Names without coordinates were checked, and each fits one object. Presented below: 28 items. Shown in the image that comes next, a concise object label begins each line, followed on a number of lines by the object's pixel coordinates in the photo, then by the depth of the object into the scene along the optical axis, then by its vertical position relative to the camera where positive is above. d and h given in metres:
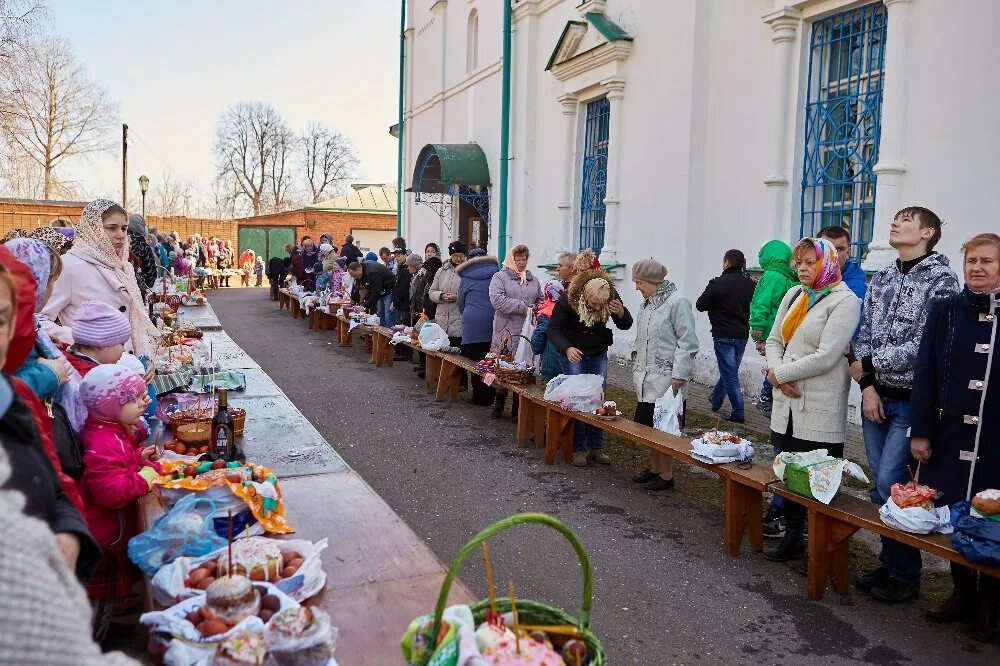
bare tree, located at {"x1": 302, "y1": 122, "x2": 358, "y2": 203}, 59.00 +6.83
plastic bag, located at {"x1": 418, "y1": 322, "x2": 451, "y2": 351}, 9.77 -0.93
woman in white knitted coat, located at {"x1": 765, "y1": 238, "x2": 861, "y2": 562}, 4.48 -0.53
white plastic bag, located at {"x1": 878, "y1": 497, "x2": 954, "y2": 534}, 3.67 -1.15
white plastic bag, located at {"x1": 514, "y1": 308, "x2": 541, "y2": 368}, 8.16 -0.93
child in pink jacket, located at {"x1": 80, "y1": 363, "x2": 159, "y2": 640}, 2.99 -0.86
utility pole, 31.52 +3.54
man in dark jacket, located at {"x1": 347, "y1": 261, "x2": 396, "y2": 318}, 13.20 -0.44
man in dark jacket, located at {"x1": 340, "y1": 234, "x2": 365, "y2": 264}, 17.34 +0.18
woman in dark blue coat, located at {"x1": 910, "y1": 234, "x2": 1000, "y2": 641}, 3.68 -0.62
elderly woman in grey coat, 6.05 -0.59
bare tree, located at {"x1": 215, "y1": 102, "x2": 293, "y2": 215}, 57.72 +6.68
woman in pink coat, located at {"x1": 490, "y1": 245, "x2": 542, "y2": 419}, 8.36 -0.36
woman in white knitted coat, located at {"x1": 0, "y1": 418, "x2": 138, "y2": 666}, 0.98 -0.46
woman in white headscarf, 4.90 -0.12
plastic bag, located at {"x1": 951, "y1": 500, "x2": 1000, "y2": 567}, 3.34 -1.13
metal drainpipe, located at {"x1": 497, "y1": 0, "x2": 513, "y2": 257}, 14.62 +2.49
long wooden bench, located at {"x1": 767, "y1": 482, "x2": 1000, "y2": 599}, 4.05 -1.38
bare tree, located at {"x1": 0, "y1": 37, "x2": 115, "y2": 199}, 37.59 +6.28
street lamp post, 30.45 +2.69
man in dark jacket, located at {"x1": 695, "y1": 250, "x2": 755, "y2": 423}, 8.28 -0.49
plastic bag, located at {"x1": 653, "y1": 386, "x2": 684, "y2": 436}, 5.82 -1.08
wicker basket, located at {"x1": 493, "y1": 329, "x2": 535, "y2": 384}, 7.59 -1.08
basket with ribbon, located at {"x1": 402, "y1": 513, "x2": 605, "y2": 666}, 1.87 -0.92
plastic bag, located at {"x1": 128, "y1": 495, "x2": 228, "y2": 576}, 2.82 -1.04
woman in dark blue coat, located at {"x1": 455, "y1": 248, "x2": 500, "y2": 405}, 9.04 -0.52
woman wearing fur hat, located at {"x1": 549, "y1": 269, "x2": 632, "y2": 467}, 6.56 -0.54
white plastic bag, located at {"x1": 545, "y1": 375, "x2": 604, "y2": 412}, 6.44 -1.05
